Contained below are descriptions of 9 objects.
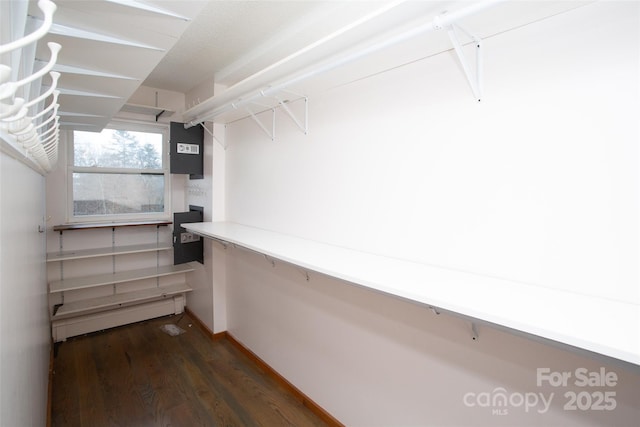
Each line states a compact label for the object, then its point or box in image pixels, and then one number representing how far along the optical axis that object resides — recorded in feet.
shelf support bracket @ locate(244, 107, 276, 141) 8.02
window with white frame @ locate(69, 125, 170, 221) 10.93
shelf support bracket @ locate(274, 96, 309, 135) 6.96
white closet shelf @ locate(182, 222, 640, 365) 2.51
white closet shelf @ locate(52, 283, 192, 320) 10.29
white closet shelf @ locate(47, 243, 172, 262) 10.07
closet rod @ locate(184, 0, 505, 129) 3.19
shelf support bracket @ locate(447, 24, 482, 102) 3.90
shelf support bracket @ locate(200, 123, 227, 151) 10.33
